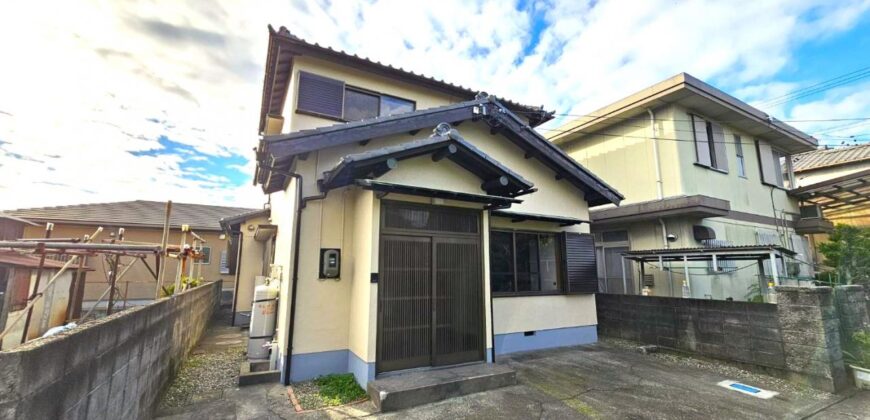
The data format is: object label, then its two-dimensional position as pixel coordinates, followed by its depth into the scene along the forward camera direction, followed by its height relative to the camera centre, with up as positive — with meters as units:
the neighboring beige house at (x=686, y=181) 9.52 +2.58
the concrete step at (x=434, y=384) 4.31 -1.54
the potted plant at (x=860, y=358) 5.06 -1.32
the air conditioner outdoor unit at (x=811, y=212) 13.05 +2.03
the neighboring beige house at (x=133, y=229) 15.52 +1.62
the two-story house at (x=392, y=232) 5.13 +0.54
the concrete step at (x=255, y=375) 5.16 -1.63
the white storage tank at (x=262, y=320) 5.94 -0.95
